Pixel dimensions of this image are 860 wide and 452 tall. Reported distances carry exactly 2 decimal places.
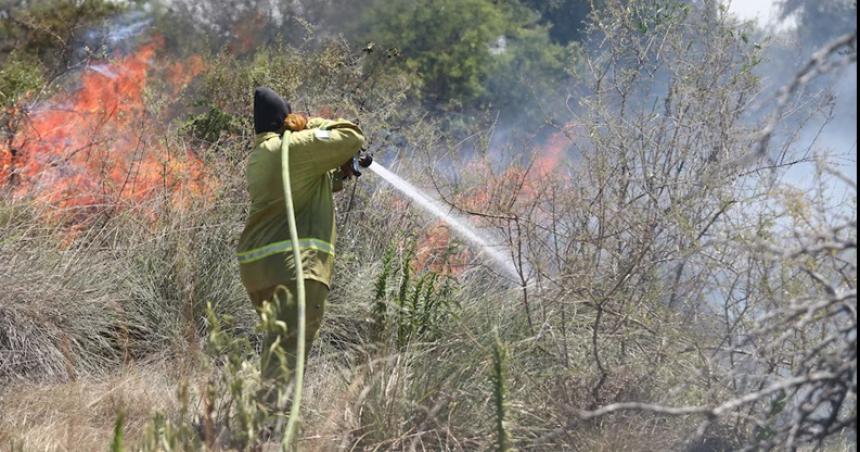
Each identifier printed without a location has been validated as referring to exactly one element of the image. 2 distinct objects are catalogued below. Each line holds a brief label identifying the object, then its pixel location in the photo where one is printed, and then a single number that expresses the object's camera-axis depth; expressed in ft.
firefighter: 32.58
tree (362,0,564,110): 104.99
